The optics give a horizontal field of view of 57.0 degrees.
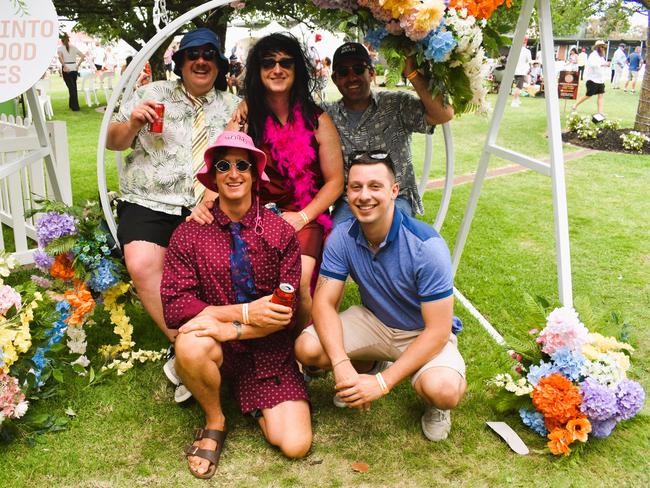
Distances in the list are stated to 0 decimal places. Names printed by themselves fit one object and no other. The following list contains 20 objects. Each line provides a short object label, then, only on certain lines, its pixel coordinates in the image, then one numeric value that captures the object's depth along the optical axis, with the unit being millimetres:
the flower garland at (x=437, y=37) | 2771
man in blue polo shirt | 2709
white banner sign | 3051
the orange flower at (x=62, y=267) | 3320
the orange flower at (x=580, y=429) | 2723
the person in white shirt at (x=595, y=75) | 13672
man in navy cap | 3527
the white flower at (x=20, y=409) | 2789
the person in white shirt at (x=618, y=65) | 23328
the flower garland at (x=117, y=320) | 3482
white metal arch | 3012
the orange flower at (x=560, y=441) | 2727
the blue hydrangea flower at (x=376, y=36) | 2984
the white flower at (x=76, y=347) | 3430
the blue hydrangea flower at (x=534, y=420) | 2908
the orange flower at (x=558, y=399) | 2752
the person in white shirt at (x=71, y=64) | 15438
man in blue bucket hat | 3320
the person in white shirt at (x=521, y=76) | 17141
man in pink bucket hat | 2717
